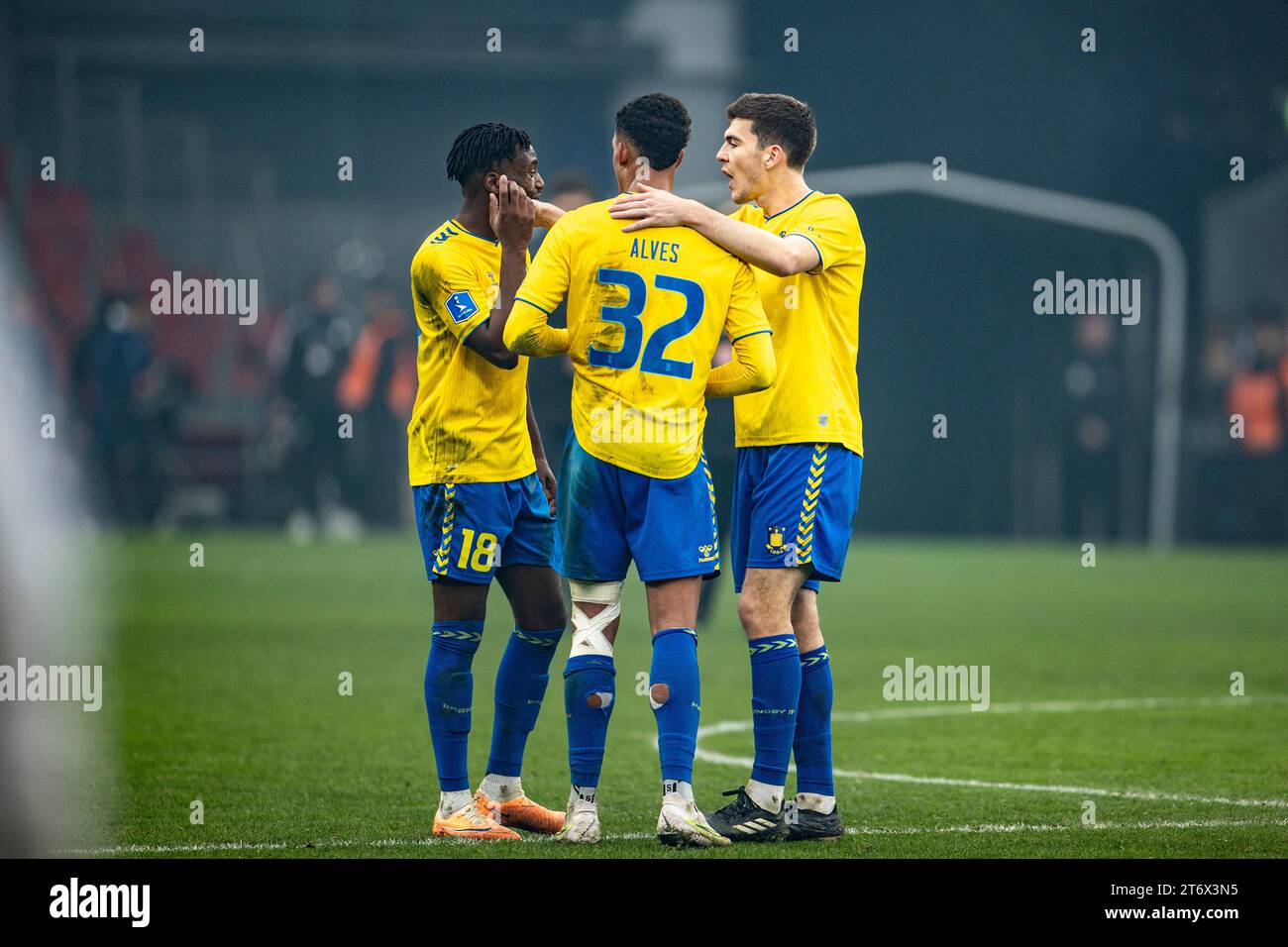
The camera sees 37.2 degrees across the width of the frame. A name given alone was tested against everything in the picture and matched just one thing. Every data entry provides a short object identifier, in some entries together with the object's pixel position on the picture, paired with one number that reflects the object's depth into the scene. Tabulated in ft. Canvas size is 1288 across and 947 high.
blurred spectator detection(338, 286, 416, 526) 66.44
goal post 66.08
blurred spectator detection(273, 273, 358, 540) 64.28
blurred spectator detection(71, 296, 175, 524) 61.67
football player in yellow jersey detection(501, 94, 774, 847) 16.60
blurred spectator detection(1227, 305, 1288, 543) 64.90
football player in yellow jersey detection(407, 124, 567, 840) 17.33
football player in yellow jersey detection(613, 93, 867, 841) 17.28
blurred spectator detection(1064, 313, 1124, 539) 66.49
